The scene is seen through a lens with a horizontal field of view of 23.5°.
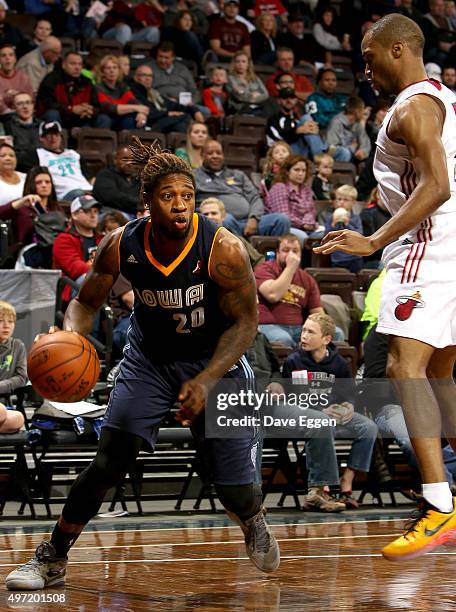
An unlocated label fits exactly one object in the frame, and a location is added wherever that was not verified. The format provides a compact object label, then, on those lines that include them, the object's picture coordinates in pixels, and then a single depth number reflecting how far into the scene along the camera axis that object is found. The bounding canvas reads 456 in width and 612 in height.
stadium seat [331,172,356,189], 12.51
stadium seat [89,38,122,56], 13.38
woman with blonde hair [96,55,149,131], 12.24
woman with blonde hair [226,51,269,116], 13.55
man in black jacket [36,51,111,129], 12.07
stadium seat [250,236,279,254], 9.73
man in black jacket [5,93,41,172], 11.09
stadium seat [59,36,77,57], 13.55
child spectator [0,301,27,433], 7.37
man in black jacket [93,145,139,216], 10.26
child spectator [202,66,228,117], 13.47
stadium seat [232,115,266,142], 12.96
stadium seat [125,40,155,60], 13.98
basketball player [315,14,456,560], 4.09
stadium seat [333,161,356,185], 12.91
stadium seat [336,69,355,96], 15.13
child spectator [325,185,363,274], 10.37
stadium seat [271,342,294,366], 8.33
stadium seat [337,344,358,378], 8.62
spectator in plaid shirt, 10.71
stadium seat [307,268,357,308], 9.73
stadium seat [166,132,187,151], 11.89
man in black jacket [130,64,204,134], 12.55
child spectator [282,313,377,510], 7.72
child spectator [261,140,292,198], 11.34
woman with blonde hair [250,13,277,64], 15.23
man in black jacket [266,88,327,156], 12.89
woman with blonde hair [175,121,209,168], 11.16
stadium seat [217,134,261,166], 12.44
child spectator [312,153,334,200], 12.09
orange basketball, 4.28
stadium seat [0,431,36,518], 7.02
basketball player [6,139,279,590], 4.41
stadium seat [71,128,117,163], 11.75
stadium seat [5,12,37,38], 14.04
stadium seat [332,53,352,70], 16.00
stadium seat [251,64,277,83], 14.75
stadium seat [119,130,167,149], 11.75
